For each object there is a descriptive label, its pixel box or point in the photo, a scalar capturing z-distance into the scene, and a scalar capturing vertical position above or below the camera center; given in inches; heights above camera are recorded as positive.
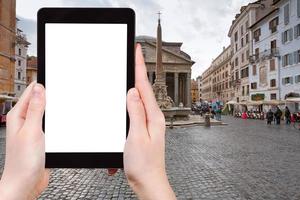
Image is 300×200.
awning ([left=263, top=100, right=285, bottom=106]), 1371.8 -0.9
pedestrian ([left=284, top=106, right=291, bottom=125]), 1197.0 -59.2
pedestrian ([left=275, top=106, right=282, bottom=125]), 1184.2 -54.5
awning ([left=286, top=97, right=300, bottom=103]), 1150.3 +7.2
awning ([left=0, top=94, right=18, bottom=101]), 991.0 +11.3
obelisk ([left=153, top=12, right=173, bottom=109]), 1189.7 +61.7
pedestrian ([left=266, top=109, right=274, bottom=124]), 1203.9 -63.3
